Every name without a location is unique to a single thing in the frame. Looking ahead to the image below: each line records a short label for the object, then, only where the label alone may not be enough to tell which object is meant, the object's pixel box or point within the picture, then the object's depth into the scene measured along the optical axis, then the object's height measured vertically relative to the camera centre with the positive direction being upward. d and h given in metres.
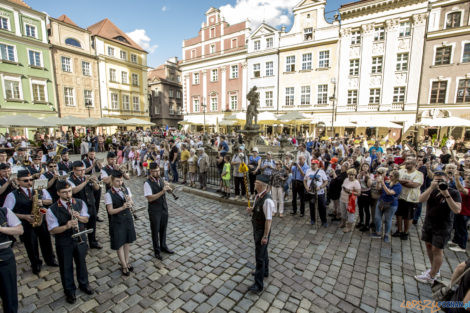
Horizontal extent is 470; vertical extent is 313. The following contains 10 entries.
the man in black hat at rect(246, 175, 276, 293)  3.95 -1.74
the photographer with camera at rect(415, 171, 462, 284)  4.09 -1.80
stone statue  12.62 +1.02
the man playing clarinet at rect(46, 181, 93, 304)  3.64 -1.79
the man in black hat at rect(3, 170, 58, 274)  4.29 -1.78
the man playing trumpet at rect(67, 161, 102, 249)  5.15 -1.54
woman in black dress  4.28 -1.78
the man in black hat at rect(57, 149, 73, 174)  6.30 -1.08
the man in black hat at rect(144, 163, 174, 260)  4.87 -1.87
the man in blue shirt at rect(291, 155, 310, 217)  7.16 -1.76
